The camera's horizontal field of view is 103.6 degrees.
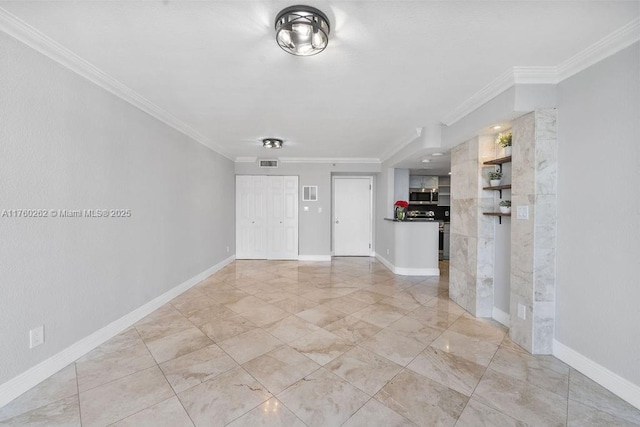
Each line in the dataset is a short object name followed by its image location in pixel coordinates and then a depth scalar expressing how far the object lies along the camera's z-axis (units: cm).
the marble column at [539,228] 219
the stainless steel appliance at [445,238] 668
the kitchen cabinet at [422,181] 752
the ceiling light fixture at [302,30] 151
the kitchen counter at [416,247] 483
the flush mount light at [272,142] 431
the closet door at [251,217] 623
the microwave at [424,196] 747
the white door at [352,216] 662
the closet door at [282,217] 625
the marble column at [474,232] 301
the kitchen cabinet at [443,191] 775
